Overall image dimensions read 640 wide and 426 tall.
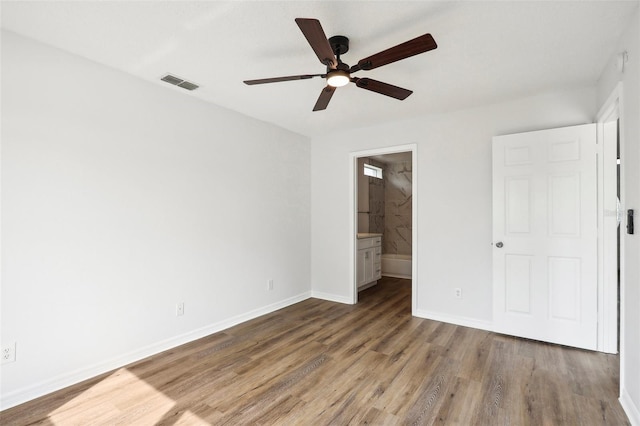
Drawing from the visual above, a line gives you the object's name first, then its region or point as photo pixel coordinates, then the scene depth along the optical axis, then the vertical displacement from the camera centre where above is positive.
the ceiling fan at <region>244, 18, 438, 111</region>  1.73 +0.95
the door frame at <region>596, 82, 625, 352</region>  2.84 -0.75
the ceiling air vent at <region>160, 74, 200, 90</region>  2.85 +1.20
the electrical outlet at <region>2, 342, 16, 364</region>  2.10 -0.93
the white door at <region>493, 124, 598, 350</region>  2.94 -0.24
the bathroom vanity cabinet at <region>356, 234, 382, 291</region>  5.04 -0.81
